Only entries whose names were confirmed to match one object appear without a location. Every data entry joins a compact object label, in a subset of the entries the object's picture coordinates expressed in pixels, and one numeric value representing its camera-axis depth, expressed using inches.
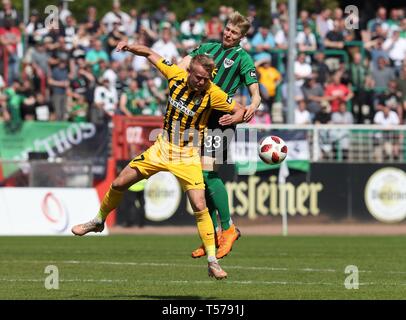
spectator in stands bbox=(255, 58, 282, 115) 1074.1
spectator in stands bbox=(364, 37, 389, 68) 1151.3
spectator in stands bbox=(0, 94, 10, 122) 1001.5
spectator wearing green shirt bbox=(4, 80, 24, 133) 1000.9
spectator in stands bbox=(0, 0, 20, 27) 1090.1
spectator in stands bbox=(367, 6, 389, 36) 1197.1
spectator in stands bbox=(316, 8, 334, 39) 1171.9
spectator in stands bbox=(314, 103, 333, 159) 1000.9
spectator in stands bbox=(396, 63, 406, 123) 1109.1
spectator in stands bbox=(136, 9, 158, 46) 1099.9
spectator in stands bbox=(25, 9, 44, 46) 1081.4
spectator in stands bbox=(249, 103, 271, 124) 1043.4
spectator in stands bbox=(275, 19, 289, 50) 1145.7
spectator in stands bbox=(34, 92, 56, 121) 1016.2
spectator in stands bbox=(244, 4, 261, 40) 1137.4
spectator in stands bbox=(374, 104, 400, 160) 1018.1
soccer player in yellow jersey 492.7
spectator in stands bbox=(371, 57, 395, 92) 1133.1
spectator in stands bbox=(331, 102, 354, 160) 1006.4
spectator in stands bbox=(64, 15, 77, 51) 1084.5
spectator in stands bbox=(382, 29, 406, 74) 1157.1
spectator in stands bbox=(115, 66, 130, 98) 1054.4
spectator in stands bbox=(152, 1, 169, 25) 1164.5
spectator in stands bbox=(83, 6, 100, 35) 1114.7
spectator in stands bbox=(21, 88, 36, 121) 1004.6
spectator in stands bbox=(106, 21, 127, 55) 1094.2
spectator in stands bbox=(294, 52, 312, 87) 1107.9
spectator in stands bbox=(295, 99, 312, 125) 1071.0
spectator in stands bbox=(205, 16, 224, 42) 1096.8
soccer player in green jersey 538.9
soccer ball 525.0
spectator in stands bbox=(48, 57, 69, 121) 1026.7
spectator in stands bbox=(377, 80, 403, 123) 1096.8
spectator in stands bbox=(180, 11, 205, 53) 1129.0
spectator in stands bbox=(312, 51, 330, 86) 1112.2
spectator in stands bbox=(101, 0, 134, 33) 1120.2
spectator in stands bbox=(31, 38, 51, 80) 1047.0
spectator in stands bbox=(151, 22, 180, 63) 1093.1
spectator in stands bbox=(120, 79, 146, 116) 1033.5
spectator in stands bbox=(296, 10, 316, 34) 1165.4
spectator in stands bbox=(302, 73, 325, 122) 1085.1
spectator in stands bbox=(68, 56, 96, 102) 1037.2
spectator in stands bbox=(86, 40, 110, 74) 1079.0
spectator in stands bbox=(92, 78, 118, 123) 1034.1
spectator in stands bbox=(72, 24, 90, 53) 1087.0
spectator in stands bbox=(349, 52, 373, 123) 1109.1
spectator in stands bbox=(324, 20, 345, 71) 1161.4
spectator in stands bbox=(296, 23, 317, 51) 1149.7
